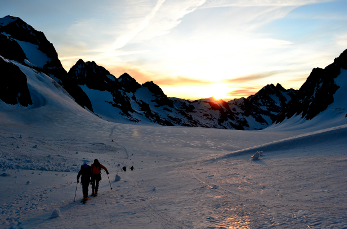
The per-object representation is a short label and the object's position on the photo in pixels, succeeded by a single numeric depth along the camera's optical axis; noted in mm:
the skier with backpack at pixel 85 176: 9352
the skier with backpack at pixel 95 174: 9930
